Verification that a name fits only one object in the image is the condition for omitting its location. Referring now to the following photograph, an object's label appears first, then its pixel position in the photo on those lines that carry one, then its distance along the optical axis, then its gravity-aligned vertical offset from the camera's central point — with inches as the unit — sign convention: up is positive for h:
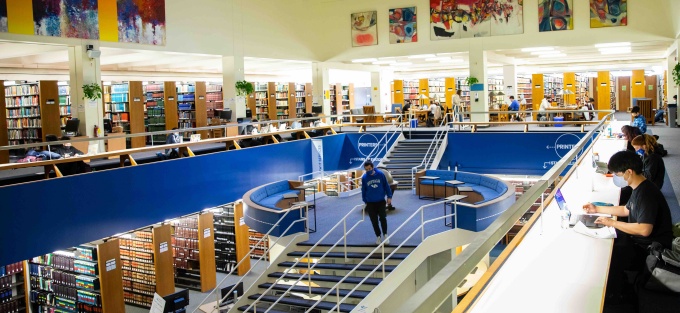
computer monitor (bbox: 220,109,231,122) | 668.1 +9.2
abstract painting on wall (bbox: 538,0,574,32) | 706.2 +113.7
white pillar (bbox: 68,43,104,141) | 510.9 +37.7
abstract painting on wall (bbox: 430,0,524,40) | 736.3 +120.4
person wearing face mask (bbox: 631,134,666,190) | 191.9 -16.7
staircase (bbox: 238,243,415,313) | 375.5 -105.9
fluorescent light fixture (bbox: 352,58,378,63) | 848.1 +83.1
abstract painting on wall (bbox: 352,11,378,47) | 821.2 +122.5
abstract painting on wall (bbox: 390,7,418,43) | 796.6 +121.7
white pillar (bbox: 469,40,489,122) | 760.3 +45.5
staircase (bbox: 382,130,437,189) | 640.4 -44.2
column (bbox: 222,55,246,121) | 689.6 +45.1
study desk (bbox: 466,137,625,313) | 88.7 -27.5
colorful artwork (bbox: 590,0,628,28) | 679.1 +109.6
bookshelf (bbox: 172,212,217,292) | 530.3 -114.6
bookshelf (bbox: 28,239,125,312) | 429.1 -110.3
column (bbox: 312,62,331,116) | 850.1 +49.0
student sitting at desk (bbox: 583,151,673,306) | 122.0 -23.0
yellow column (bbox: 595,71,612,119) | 1119.0 +34.4
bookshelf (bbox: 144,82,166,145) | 737.0 +18.1
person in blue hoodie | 380.5 -46.9
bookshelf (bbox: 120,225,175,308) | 481.7 -113.6
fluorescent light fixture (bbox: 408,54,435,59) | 815.7 +82.6
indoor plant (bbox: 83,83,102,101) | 502.9 +30.5
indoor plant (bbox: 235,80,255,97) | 685.9 +39.0
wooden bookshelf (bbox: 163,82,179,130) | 723.4 +24.8
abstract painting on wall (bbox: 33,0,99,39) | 479.2 +91.0
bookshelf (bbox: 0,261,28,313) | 394.3 -105.4
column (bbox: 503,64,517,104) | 912.9 +50.1
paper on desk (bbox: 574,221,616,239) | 126.3 -26.0
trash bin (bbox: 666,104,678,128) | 684.1 -6.2
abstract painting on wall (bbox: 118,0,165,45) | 555.2 +99.2
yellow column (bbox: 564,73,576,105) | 1087.0 +51.6
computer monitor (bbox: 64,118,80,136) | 494.0 +1.0
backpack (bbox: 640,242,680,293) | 111.6 -30.7
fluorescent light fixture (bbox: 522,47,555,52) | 745.6 +79.2
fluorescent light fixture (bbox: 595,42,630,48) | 704.4 +77.2
